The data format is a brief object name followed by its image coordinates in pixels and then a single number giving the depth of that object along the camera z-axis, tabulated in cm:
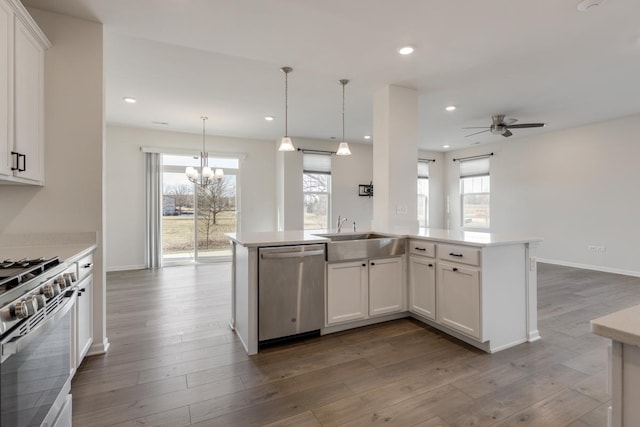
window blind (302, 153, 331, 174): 699
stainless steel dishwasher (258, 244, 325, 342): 258
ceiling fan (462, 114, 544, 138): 503
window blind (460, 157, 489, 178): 773
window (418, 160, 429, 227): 873
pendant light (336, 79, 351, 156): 370
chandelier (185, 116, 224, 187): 555
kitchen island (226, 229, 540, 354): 254
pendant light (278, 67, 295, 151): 341
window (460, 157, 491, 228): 779
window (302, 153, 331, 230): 705
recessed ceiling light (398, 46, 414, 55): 291
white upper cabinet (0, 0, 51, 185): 181
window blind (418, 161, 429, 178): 866
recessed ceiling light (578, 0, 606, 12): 219
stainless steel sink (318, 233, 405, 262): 287
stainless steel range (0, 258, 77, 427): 107
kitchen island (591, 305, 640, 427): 73
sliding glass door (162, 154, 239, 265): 635
